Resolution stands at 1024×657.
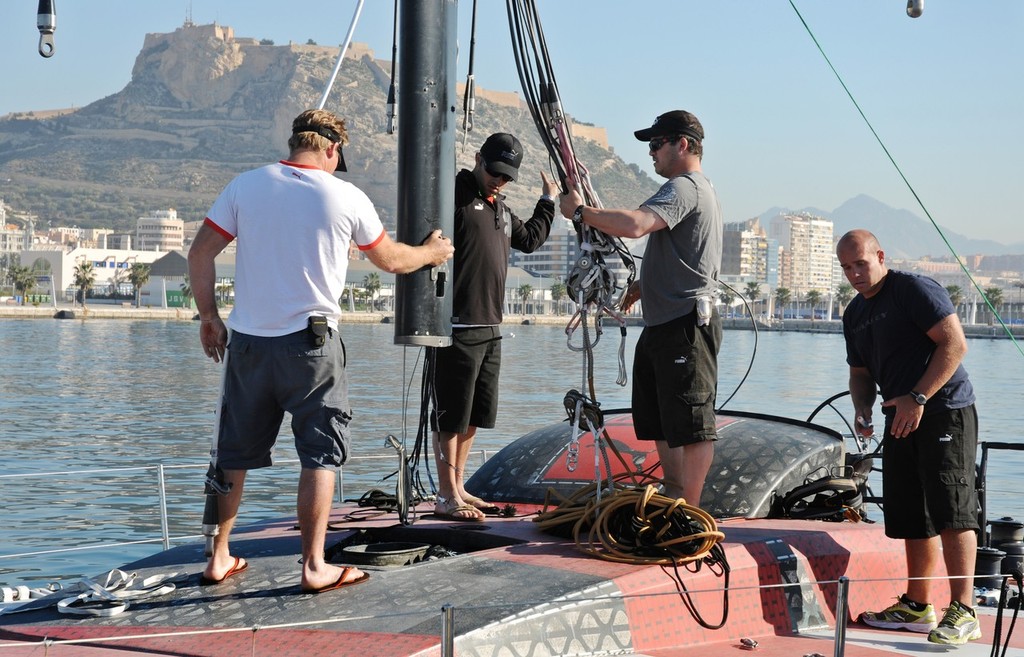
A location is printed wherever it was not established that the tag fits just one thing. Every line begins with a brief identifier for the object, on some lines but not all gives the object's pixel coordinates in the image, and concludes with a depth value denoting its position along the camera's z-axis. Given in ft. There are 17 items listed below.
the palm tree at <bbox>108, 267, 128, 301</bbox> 591.37
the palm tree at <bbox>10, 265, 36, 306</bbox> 473.67
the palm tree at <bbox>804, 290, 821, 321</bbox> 613.60
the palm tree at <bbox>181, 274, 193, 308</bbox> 477.24
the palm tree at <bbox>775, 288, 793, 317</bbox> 595.96
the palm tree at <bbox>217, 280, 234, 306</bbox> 457.27
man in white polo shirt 14.02
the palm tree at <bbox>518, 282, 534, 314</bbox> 583.58
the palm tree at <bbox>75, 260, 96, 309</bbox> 470.35
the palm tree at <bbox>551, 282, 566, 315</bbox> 555.16
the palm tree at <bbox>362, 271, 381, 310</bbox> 531.50
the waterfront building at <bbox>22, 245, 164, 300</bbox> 588.09
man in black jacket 18.88
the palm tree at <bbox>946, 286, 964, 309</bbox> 578.74
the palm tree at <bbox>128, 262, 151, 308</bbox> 508.12
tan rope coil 15.24
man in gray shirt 16.67
